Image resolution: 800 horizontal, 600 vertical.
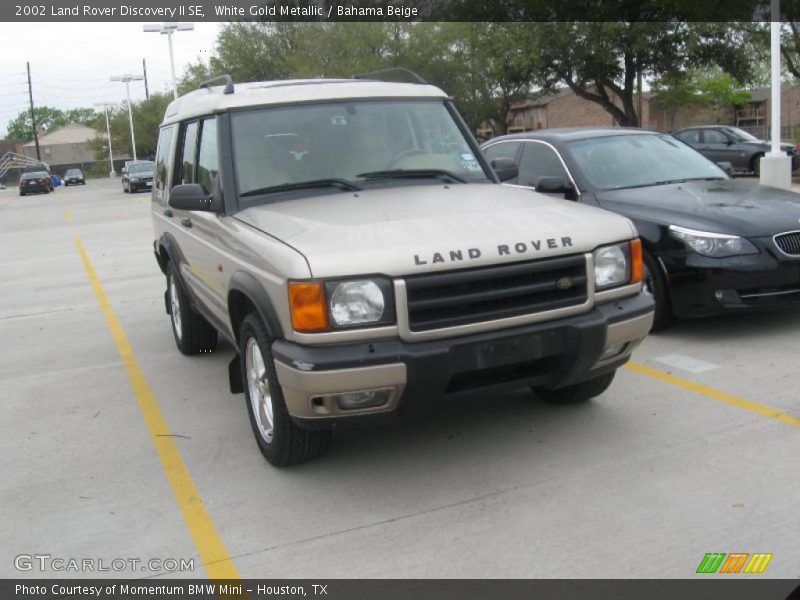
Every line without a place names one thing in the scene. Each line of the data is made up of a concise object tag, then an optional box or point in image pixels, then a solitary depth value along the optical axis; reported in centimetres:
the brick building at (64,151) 12581
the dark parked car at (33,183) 4950
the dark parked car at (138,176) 3891
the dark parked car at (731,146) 2262
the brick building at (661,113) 6072
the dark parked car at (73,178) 6938
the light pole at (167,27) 3925
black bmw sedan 633
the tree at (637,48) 2814
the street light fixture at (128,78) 6284
